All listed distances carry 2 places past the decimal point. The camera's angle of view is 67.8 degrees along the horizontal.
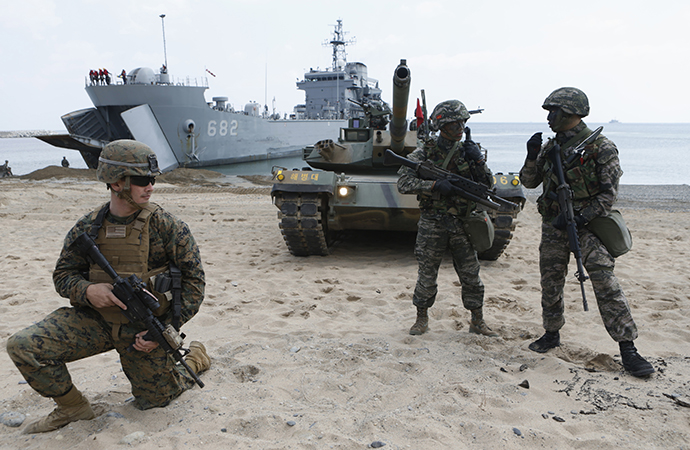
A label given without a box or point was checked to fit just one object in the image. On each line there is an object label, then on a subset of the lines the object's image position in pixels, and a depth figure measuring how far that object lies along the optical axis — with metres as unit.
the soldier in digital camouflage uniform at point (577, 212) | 3.45
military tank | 6.64
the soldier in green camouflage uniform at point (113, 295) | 2.67
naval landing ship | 24.47
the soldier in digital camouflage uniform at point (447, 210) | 4.09
